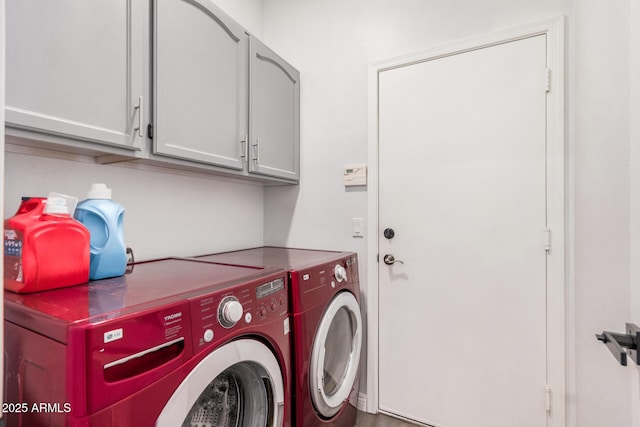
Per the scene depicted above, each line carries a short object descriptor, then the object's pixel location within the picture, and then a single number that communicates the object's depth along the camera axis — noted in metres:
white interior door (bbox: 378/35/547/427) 1.56
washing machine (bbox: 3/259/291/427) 0.65
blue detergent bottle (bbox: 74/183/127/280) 1.09
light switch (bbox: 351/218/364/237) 2.00
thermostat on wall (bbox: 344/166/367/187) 1.98
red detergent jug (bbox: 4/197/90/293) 0.89
